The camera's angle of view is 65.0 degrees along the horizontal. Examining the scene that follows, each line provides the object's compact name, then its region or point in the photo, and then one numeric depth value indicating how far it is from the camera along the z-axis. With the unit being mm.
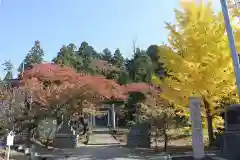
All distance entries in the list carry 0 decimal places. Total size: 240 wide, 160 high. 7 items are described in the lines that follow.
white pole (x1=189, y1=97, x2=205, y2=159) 7835
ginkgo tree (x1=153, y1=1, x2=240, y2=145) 9773
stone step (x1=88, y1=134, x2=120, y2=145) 15405
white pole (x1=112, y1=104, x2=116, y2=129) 23655
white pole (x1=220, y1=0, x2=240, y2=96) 5868
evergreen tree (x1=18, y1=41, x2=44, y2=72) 31005
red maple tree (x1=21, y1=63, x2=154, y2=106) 12396
